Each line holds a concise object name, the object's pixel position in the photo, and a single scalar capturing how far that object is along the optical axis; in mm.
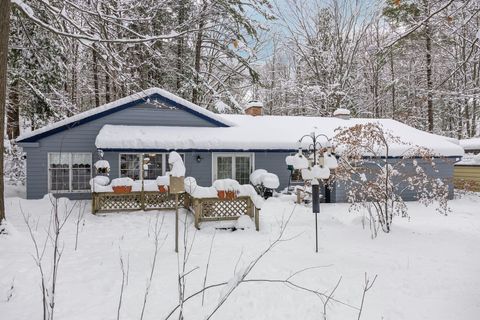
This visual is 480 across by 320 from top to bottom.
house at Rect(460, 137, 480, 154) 18716
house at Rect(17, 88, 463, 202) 12820
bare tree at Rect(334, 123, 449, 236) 8406
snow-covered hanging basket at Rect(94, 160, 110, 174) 11836
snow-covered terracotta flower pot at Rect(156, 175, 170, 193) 11617
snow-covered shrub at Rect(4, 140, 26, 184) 15992
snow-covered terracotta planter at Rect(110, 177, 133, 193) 11039
